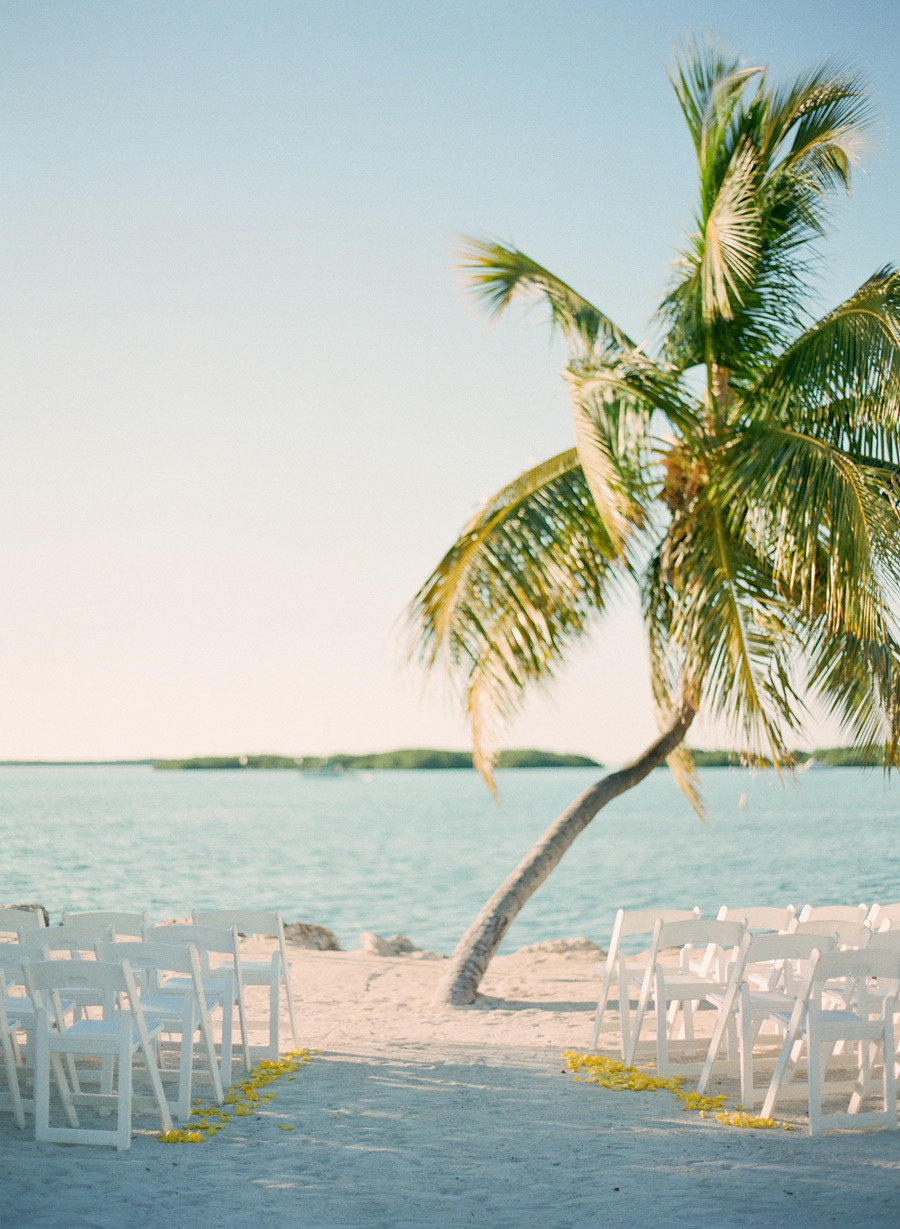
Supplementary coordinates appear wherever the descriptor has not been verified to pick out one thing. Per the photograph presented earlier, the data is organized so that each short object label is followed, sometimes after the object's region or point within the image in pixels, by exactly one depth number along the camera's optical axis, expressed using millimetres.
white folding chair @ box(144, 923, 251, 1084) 5559
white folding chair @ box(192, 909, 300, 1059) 6270
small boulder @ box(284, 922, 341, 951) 13211
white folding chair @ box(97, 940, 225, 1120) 5047
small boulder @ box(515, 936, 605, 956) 12691
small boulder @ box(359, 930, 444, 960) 13547
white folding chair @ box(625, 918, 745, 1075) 5703
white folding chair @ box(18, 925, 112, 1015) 5430
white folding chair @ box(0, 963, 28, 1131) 4848
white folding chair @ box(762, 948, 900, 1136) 4754
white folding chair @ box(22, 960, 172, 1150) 4562
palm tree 8031
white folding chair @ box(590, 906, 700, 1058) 6238
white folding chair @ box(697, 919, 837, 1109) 5121
